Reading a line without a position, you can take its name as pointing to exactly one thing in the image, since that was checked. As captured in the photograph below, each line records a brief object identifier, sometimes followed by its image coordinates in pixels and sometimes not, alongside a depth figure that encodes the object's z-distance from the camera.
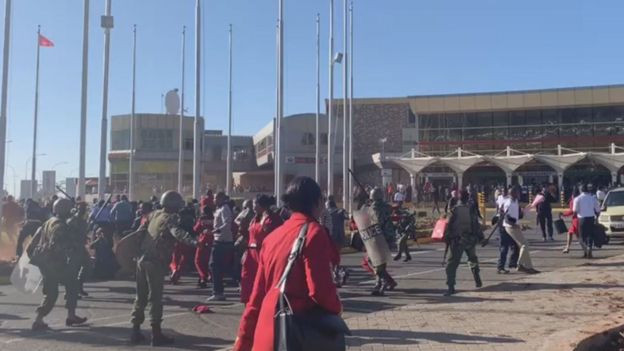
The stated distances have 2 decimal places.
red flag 26.31
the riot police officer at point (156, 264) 7.70
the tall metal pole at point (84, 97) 18.00
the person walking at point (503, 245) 13.61
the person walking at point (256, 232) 8.07
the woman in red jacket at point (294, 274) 3.17
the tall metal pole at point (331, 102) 29.84
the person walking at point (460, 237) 10.77
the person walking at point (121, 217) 15.41
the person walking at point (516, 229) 13.29
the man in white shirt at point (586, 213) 15.27
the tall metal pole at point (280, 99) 22.00
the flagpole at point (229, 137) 36.48
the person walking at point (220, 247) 11.04
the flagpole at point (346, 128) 30.75
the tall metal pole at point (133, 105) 33.72
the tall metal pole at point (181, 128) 29.82
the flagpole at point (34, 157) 36.17
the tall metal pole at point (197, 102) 22.80
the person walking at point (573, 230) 15.96
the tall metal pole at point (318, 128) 30.40
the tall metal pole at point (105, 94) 19.22
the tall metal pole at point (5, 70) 15.17
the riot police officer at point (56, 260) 8.75
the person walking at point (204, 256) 12.75
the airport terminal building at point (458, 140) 45.00
